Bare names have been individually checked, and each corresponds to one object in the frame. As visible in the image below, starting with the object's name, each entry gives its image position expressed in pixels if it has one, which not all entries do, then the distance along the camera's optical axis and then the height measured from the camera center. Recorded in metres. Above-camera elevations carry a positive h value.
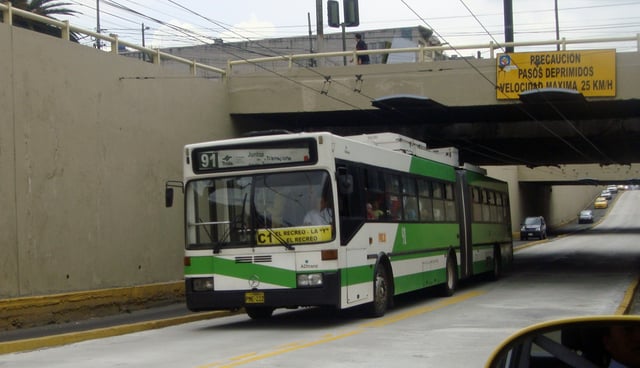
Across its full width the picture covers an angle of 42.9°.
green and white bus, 12.99 -0.06
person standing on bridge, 25.75 +5.48
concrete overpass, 21.77 +3.13
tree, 34.88 +9.81
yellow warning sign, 20.98 +3.62
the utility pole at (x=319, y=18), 29.05 +7.27
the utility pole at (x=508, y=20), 24.72 +5.83
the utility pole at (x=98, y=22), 41.13 +10.83
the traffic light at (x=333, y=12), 20.73 +5.29
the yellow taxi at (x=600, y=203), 113.25 +0.58
